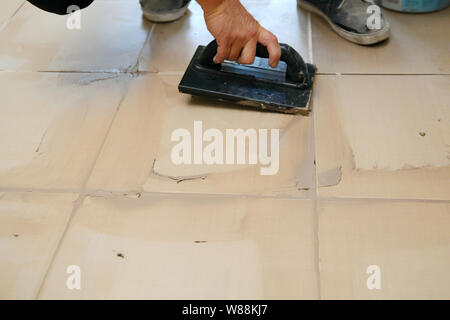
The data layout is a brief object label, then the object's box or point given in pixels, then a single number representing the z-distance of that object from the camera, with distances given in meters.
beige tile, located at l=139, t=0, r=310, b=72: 1.24
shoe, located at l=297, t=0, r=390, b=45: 1.23
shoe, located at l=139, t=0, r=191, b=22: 1.38
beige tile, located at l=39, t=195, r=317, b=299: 0.73
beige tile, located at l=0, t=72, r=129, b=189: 0.93
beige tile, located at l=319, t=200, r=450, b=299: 0.71
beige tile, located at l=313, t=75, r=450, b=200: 0.87
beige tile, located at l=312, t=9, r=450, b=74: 1.17
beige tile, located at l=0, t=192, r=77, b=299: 0.75
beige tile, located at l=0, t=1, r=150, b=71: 1.25
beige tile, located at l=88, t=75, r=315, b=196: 0.89
